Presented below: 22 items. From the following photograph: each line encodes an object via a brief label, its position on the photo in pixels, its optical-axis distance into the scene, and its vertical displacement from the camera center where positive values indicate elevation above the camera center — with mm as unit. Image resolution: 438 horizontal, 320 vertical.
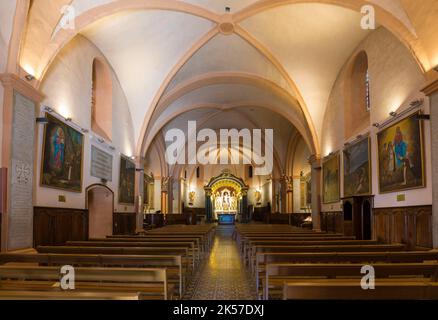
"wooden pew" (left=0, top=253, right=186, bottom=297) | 5637 -866
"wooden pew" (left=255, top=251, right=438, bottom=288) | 5875 -864
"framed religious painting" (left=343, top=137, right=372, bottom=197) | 11828 +1047
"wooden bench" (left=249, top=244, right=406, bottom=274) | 7074 -865
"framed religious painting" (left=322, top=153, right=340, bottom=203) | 14805 +887
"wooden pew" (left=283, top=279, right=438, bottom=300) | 3184 -748
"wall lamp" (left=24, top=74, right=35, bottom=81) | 8008 +2571
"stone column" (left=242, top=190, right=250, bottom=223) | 37938 -448
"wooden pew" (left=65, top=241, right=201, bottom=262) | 7940 -893
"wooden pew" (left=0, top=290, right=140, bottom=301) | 2990 -760
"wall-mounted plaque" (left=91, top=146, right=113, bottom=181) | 12461 +1237
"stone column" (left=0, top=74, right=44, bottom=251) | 7375 +779
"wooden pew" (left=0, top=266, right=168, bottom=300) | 4180 -850
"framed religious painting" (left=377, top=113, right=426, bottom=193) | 8766 +1126
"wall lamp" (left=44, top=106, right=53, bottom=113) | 9025 +2149
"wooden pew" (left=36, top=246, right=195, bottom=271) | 6805 -877
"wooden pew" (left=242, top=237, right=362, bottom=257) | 8180 -890
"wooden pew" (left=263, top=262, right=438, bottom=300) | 4445 -795
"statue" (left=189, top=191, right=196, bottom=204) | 37781 +474
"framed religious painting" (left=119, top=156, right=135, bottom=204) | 15406 +803
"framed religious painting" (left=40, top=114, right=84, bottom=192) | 9156 +1140
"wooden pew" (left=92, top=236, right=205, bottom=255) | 9108 -927
